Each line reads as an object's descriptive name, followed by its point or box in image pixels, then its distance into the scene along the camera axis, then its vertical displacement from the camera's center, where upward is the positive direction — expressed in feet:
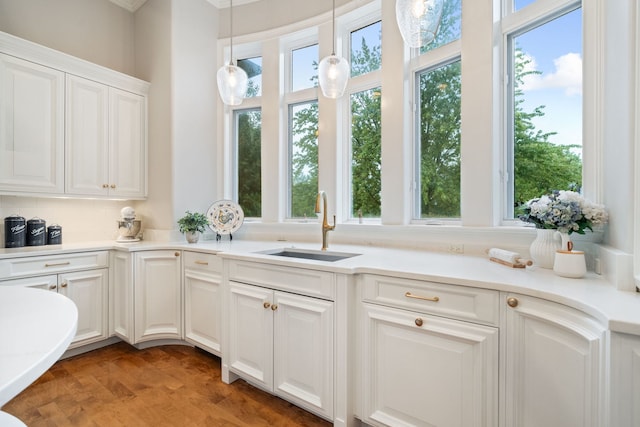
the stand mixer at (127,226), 9.36 -0.38
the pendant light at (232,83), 7.07 +2.97
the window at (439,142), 7.25 +1.71
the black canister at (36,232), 8.23 -0.49
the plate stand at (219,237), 9.77 -0.75
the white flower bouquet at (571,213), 4.30 +0.00
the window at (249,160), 10.78 +1.87
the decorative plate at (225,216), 9.77 -0.09
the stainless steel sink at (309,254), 7.10 -0.97
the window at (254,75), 10.85 +4.84
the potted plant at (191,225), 9.10 -0.34
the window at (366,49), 8.69 +4.68
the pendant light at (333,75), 6.43 +2.88
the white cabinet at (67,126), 7.50 +2.37
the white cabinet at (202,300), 7.63 -2.21
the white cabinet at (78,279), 7.14 -1.61
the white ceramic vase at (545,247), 4.83 -0.54
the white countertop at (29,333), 1.56 -0.77
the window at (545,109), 5.65 +2.00
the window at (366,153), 8.64 +1.71
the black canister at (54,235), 8.57 -0.59
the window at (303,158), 9.87 +1.77
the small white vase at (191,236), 9.16 -0.67
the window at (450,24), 7.09 +4.36
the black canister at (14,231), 7.88 -0.46
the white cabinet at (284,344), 5.39 -2.48
